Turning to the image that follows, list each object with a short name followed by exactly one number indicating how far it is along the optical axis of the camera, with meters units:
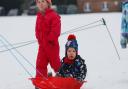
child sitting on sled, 9.49
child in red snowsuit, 10.12
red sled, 9.04
